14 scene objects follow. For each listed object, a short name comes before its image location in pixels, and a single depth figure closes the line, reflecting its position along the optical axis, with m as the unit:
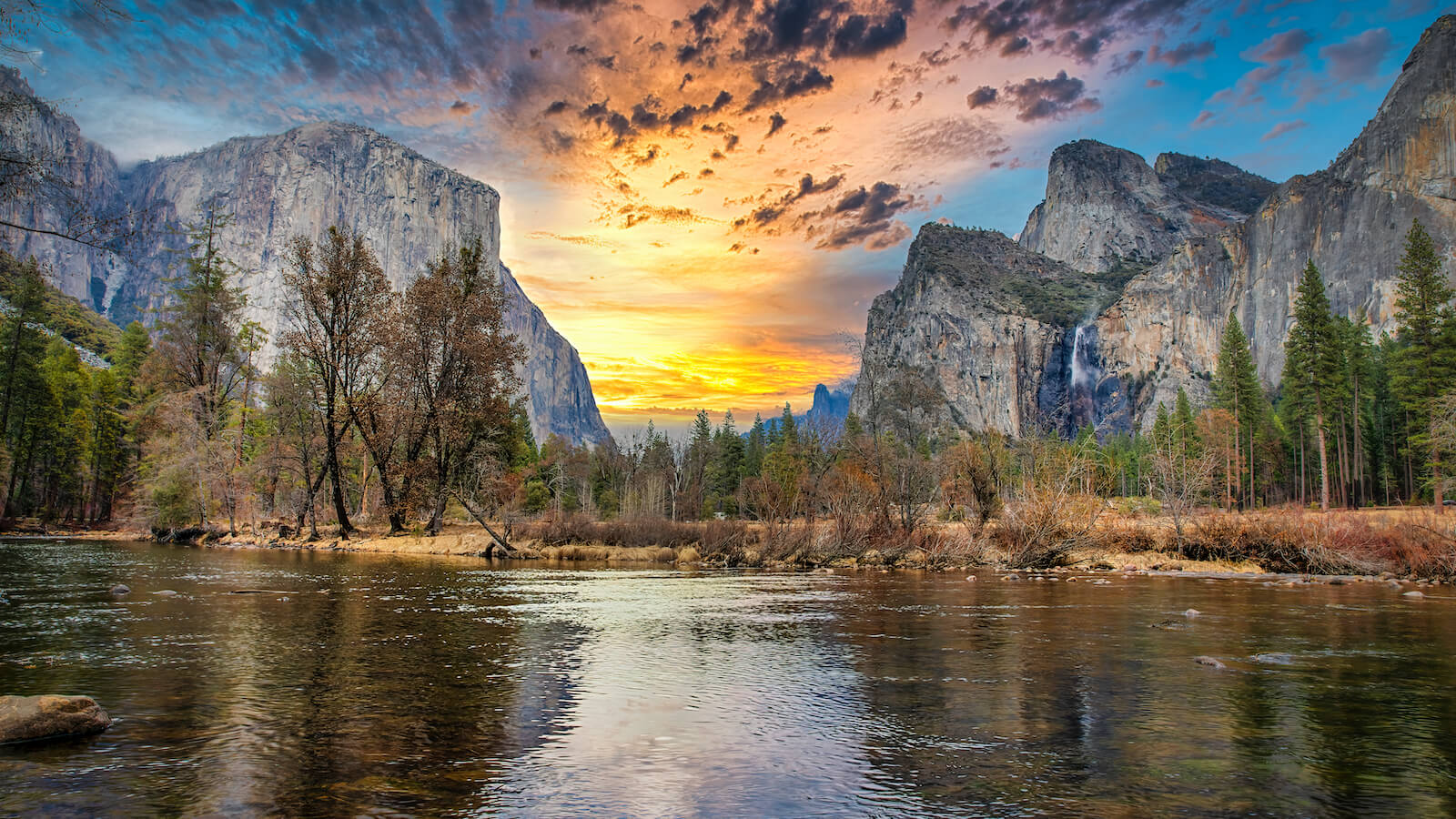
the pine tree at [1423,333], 57.19
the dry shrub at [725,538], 36.06
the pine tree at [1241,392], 82.75
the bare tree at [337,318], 38.19
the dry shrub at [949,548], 33.12
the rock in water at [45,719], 7.09
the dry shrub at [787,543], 34.22
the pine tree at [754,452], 112.89
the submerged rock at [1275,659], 11.67
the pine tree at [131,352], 63.00
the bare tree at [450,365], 39.81
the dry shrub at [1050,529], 32.09
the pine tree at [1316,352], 65.62
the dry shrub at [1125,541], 33.25
